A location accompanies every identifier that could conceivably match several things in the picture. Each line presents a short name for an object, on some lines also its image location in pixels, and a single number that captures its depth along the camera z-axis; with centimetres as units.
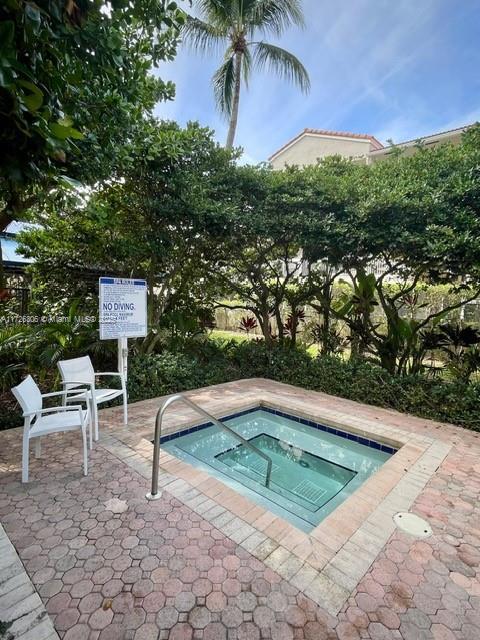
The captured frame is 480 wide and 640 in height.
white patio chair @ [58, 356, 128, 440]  374
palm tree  990
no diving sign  427
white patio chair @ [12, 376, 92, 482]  288
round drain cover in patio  248
